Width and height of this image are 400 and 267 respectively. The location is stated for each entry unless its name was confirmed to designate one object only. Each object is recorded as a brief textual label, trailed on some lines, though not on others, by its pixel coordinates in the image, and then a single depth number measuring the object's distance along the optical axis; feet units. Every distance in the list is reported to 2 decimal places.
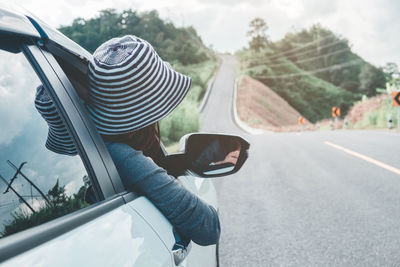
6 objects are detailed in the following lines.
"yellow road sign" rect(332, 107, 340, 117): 86.12
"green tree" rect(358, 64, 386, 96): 315.99
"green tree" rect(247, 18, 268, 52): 322.75
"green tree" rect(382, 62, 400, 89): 313.24
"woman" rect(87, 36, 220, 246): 4.35
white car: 2.83
